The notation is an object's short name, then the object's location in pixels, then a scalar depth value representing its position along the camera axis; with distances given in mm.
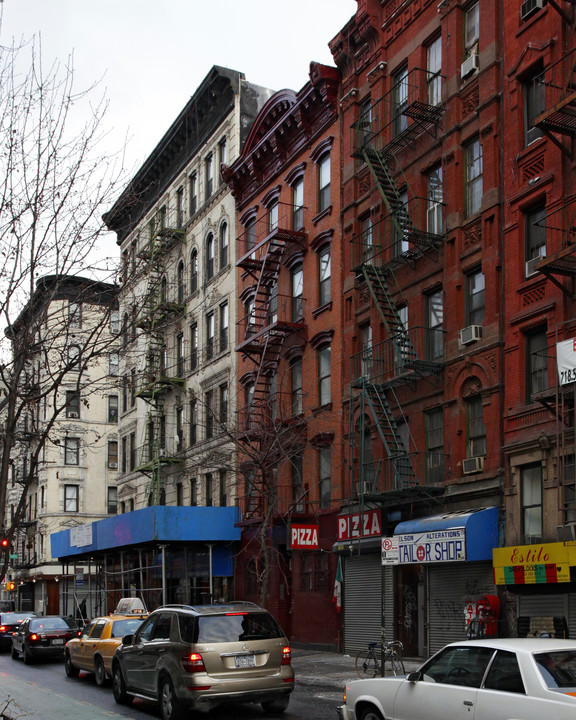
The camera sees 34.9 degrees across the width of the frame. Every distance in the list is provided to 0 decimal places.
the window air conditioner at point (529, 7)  20781
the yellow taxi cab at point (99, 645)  19578
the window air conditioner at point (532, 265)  20148
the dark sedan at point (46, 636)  26595
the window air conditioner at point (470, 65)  23062
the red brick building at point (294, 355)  28547
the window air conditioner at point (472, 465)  21281
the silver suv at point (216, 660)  13633
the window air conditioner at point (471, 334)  21859
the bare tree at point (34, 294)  9000
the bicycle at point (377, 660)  19172
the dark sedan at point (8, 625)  32094
